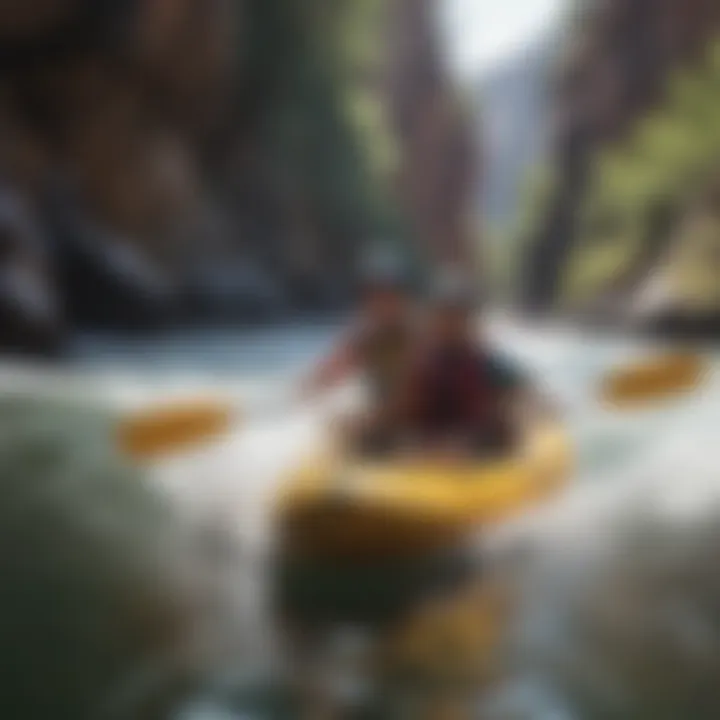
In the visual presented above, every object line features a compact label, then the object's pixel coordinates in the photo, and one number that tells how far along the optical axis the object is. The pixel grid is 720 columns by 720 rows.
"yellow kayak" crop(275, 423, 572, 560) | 4.19
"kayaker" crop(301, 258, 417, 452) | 4.50
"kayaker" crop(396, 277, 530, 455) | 4.54
